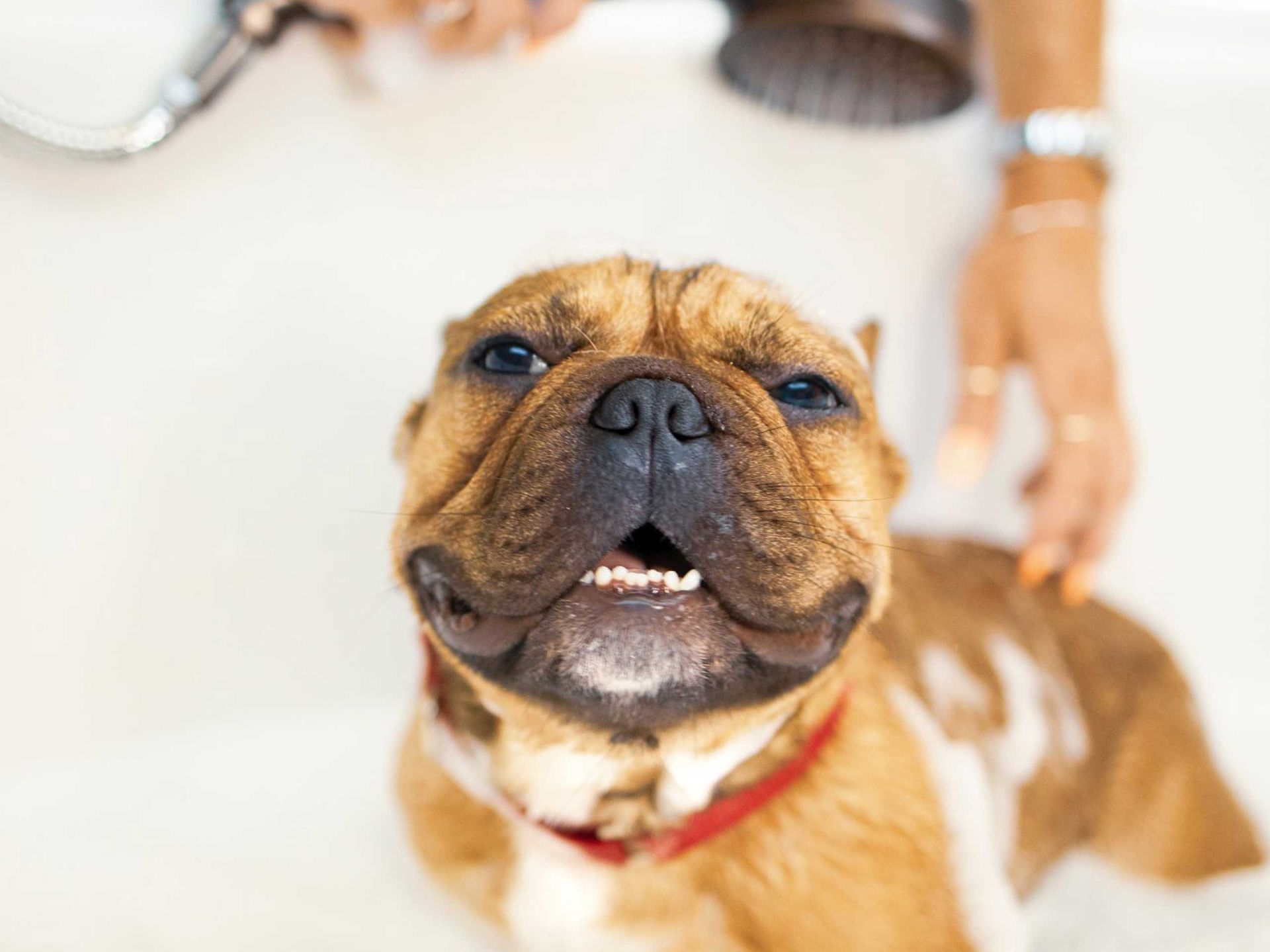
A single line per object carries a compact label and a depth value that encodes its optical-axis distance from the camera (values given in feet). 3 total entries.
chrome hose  1.57
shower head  1.53
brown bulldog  1.03
